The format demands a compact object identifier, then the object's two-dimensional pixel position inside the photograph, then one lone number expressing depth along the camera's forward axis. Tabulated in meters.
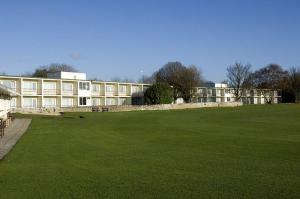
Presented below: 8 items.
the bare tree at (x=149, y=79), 119.91
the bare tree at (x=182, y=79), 101.50
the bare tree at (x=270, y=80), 133.62
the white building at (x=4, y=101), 35.11
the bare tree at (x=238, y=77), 120.31
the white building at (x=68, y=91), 74.38
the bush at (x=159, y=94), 87.43
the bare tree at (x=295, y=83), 132.50
